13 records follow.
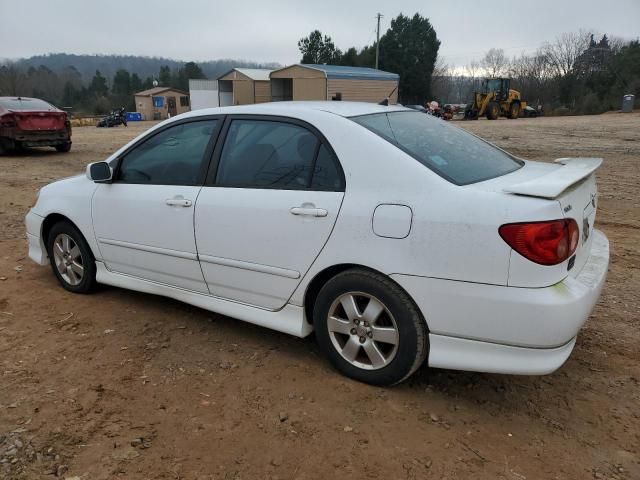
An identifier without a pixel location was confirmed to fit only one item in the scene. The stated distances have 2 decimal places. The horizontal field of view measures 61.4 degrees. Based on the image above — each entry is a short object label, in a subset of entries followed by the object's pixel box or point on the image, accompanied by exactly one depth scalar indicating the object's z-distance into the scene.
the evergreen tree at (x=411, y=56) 59.62
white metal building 48.09
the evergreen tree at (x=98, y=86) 86.88
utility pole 57.17
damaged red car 13.32
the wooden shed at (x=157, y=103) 60.31
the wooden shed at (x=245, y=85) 42.38
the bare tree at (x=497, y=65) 81.65
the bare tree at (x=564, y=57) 67.50
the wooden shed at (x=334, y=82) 36.03
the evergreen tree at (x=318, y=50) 63.72
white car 2.56
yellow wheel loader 33.91
